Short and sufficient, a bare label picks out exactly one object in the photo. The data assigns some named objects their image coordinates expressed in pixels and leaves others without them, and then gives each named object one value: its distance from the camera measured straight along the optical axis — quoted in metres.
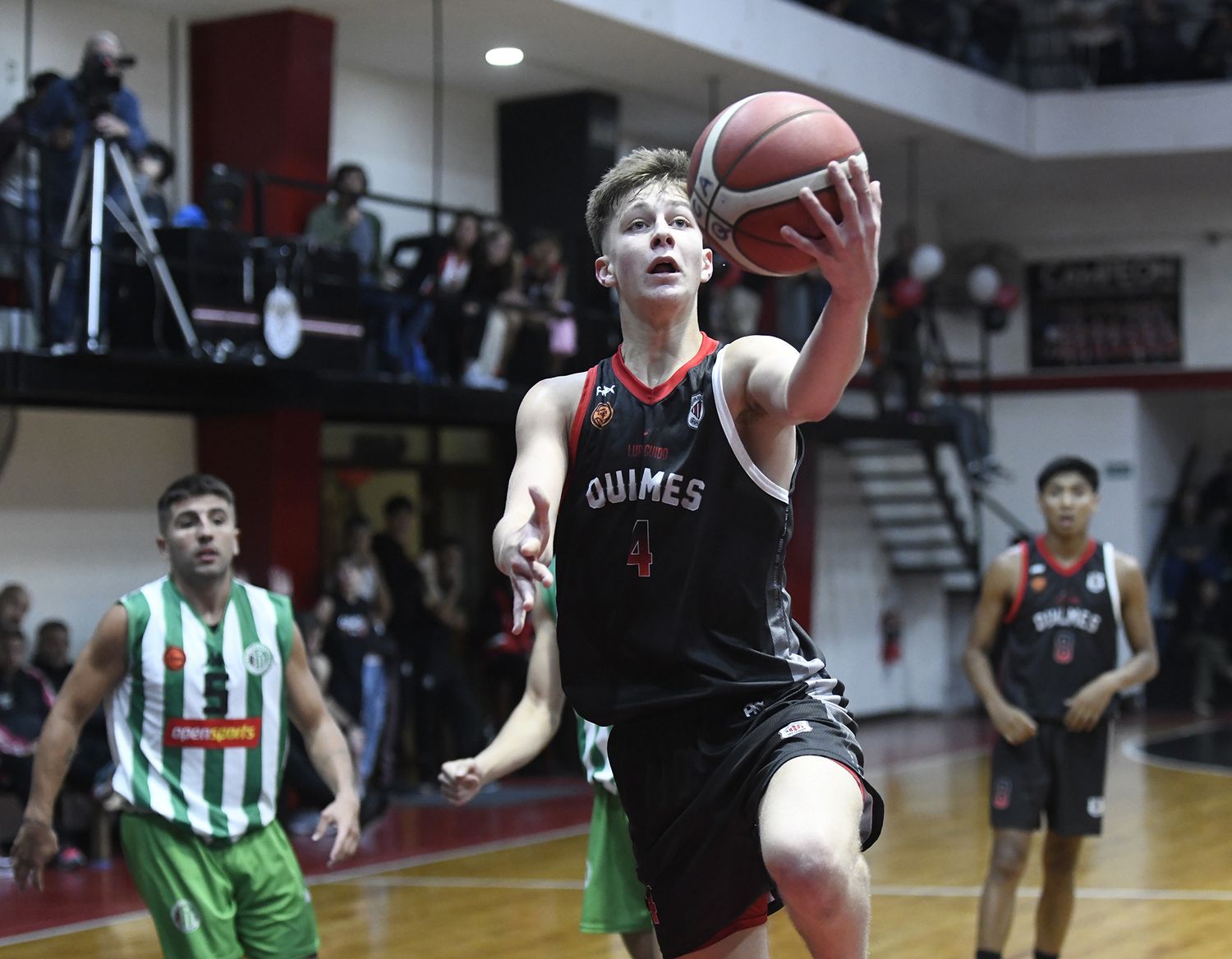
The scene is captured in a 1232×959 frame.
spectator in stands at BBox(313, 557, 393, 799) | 10.70
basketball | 2.88
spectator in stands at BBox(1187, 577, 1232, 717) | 17.34
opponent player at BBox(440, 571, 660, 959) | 4.47
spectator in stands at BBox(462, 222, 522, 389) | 11.44
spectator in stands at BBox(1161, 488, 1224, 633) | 17.70
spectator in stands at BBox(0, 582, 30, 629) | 9.54
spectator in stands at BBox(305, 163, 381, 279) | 10.83
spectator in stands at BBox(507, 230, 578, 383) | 11.80
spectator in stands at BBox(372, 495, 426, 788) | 11.68
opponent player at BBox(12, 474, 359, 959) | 4.59
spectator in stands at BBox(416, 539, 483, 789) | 11.64
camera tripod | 8.94
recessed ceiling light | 12.58
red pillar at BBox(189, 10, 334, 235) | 11.34
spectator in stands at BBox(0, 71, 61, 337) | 8.99
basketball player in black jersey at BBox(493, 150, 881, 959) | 3.23
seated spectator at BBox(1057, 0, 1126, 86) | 17.16
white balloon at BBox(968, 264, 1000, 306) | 17.77
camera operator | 9.19
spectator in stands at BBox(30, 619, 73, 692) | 9.75
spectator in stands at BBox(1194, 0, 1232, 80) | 16.61
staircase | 16.88
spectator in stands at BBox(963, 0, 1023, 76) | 16.86
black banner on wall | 18.31
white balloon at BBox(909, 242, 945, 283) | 16.28
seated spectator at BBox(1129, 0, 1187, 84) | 16.78
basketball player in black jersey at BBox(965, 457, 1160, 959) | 6.05
